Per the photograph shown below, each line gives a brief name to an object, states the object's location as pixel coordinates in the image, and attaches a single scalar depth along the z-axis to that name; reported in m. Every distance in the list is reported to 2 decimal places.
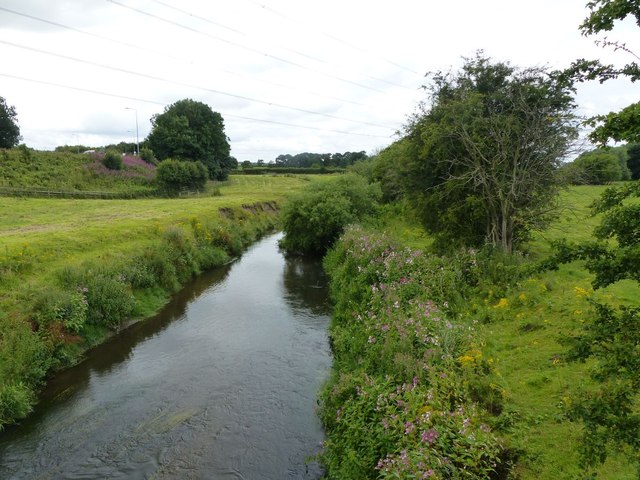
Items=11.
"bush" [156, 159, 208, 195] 56.91
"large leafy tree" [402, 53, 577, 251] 17.84
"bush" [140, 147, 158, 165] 68.00
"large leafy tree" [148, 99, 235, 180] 72.00
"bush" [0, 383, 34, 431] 11.86
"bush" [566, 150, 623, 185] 17.53
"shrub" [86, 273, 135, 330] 17.67
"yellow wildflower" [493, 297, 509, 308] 14.70
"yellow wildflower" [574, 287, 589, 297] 13.75
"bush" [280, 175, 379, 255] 31.59
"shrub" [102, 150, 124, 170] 58.34
